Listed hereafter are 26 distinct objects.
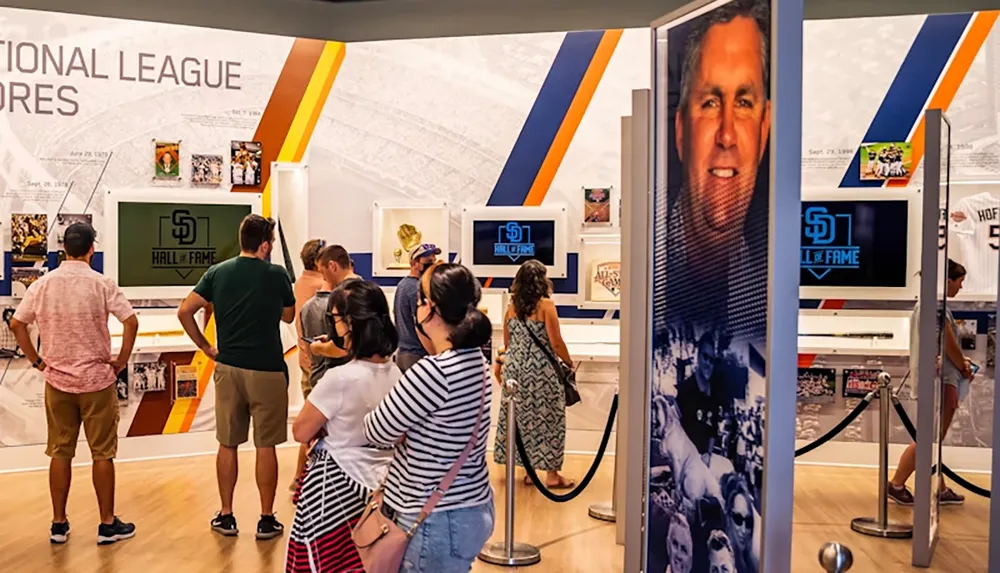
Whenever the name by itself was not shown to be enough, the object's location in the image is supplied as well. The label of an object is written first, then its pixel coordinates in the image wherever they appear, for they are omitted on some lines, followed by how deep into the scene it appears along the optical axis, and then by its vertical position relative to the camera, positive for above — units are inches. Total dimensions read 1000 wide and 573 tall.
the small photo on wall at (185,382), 281.6 -31.6
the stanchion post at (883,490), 207.2 -45.7
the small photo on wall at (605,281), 289.7 -0.8
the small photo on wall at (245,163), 288.0 +33.9
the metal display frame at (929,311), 174.7 -5.5
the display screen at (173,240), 274.5 +10.0
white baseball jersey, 272.5 +11.3
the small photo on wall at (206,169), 283.3 +31.2
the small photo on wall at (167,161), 278.5 +33.1
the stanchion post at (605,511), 218.0 -53.5
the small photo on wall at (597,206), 289.7 +21.8
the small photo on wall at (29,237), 261.6 +9.9
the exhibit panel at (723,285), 85.7 -0.6
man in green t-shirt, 192.7 -14.9
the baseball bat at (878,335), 278.5 -15.8
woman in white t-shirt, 117.3 -21.5
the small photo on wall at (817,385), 281.0 -30.7
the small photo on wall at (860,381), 279.4 -29.3
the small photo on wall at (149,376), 276.8 -29.5
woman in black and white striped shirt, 104.3 -16.3
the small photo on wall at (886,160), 275.4 +34.7
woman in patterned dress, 231.1 -22.4
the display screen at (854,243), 274.5 +10.8
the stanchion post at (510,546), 179.0 -53.2
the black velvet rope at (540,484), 184.6 -39.8
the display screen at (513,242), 292.7 +10.9
